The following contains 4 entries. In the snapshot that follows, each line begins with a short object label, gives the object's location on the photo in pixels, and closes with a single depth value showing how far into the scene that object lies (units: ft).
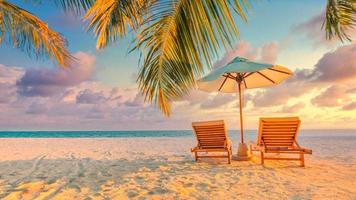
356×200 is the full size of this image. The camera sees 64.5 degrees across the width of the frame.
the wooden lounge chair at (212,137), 17.08
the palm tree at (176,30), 8.43
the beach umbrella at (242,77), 16.33
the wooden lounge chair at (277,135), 16.34
